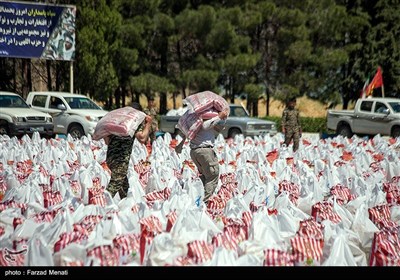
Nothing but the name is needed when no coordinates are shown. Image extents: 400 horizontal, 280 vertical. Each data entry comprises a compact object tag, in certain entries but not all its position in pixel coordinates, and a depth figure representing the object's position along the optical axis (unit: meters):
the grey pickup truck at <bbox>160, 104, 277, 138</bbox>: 43.16
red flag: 54.72
